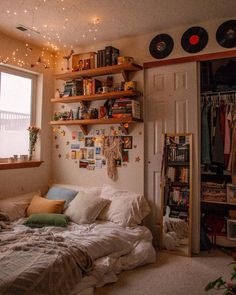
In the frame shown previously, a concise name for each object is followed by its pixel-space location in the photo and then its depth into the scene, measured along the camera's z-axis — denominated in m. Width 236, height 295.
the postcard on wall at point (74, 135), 4.04
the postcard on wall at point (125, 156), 3.62
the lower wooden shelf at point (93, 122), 3.38
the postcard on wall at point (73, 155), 4.04
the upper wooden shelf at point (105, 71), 3.43
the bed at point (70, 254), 1.92
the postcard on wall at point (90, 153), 3.89
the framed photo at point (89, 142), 3.90
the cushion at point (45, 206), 3.21
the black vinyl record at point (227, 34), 3.04
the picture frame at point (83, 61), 3.78
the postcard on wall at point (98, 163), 3.82
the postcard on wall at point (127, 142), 3.60
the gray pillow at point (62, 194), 3.51
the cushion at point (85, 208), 3.14
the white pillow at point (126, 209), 3.16
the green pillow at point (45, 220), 2.95
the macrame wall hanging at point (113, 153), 3.66
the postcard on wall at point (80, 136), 3.98
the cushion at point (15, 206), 3.15
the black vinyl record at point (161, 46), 3.38
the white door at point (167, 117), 3.25
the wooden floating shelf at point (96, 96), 3.43
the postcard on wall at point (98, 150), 3.82
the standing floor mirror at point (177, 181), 3.26
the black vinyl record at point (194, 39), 3.19
